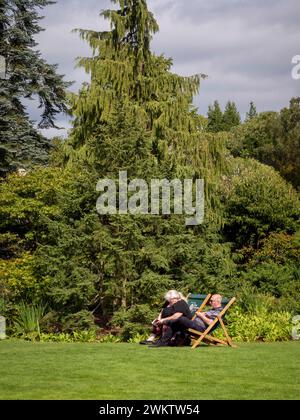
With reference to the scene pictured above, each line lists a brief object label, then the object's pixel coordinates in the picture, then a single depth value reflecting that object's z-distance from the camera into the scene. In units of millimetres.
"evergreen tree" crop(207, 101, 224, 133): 68500
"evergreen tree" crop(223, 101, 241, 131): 73262
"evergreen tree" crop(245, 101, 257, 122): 85631
